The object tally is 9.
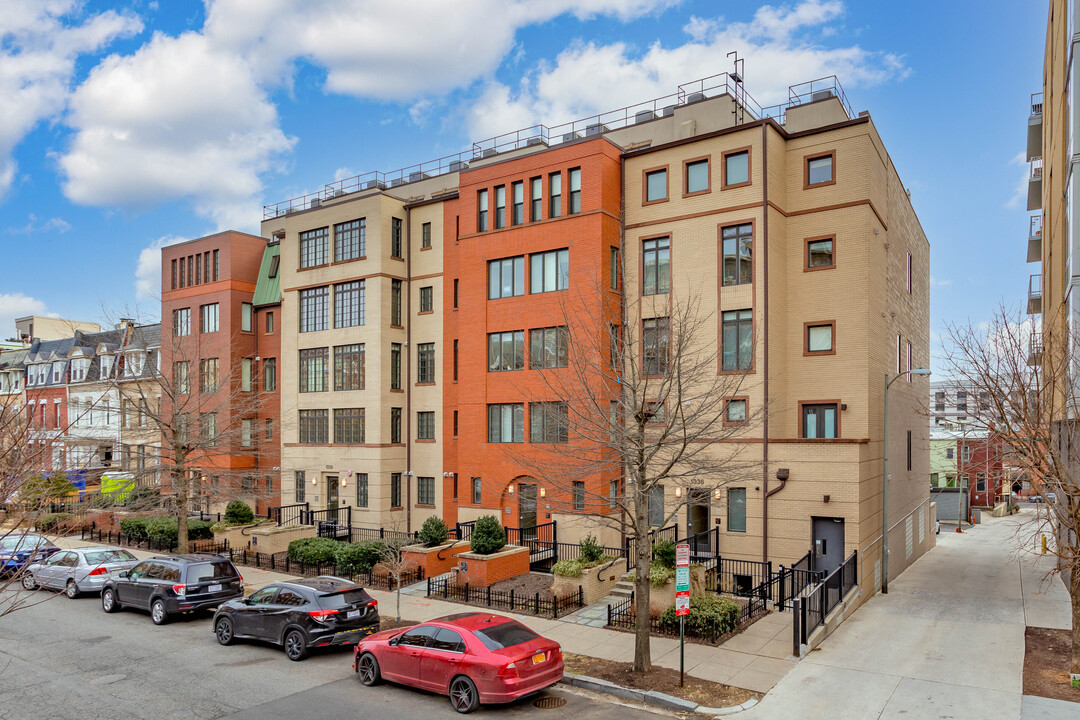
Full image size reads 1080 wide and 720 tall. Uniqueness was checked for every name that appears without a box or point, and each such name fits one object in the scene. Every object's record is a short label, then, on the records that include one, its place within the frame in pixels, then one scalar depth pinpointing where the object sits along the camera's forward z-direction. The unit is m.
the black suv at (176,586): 20.12
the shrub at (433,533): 25.34
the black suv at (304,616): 16.66
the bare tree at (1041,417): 15.34
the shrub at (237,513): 31.59
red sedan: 13.33
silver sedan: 23.73
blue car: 24.77
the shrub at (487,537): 23.66
